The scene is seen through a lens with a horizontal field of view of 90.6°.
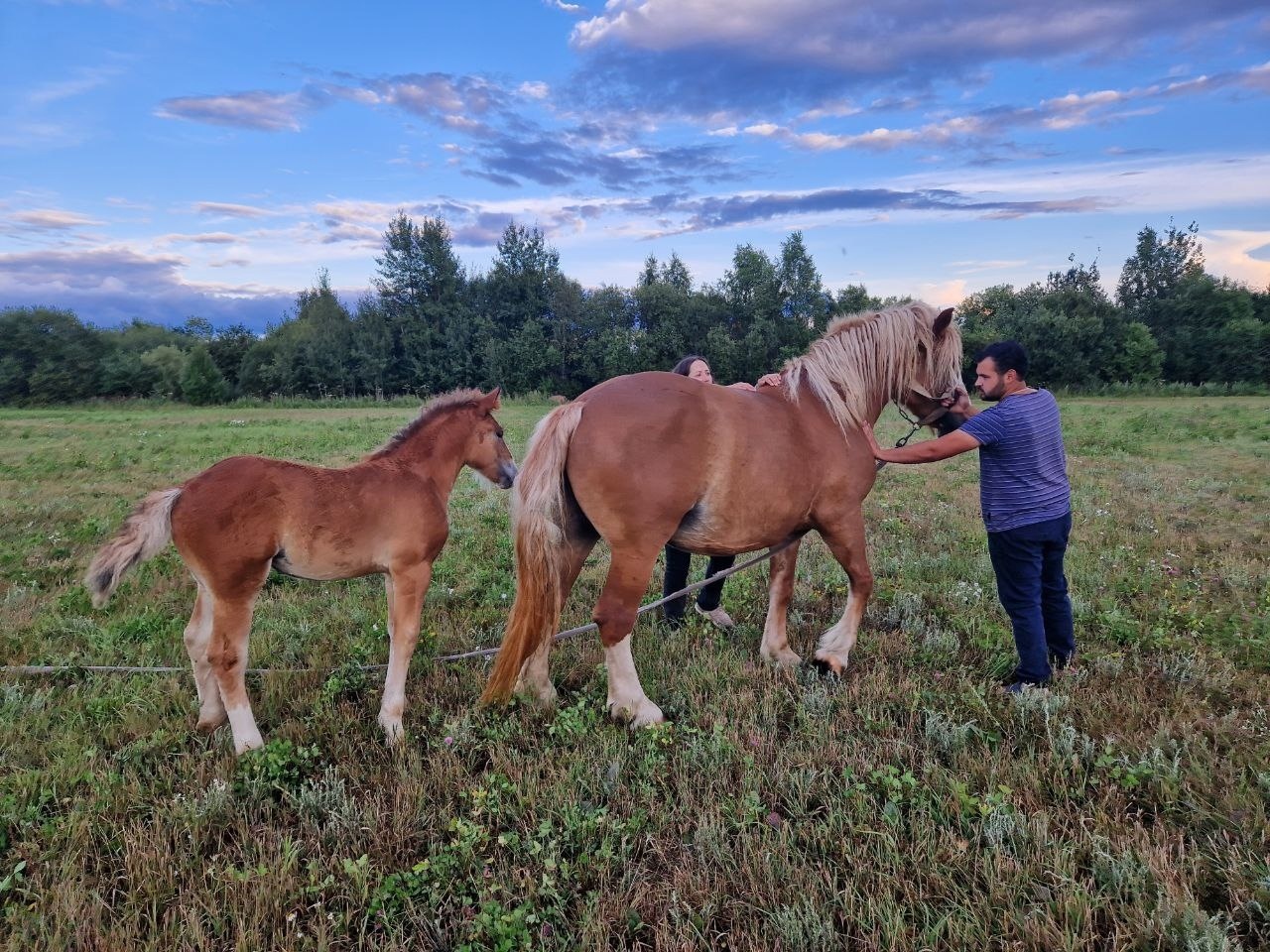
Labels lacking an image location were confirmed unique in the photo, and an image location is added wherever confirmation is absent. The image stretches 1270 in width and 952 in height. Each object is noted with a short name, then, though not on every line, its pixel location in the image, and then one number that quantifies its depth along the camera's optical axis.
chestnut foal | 3.31
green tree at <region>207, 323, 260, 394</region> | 54.09
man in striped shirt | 4.09
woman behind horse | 5.46
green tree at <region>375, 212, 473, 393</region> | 49.88
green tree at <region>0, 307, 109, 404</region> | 46.41
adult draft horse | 3.82
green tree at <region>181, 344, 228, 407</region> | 46.09
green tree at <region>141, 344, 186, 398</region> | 47.95
